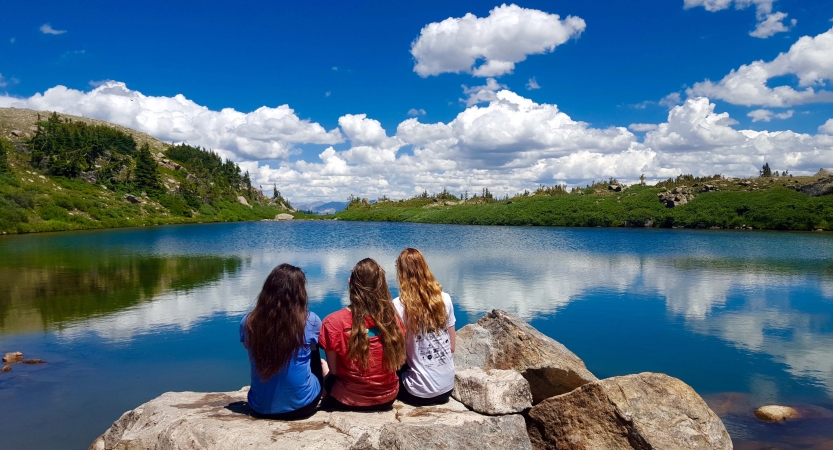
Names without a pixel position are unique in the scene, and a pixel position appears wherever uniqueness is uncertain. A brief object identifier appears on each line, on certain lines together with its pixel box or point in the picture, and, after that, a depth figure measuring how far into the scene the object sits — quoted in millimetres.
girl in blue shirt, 5516
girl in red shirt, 5672
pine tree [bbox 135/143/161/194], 97062
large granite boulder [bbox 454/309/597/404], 8438
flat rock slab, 5188
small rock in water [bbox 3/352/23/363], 12203
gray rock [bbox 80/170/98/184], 89906
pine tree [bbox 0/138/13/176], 74050
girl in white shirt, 6055
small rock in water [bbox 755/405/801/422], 9227
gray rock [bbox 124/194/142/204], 89250
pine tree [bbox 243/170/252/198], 142875
